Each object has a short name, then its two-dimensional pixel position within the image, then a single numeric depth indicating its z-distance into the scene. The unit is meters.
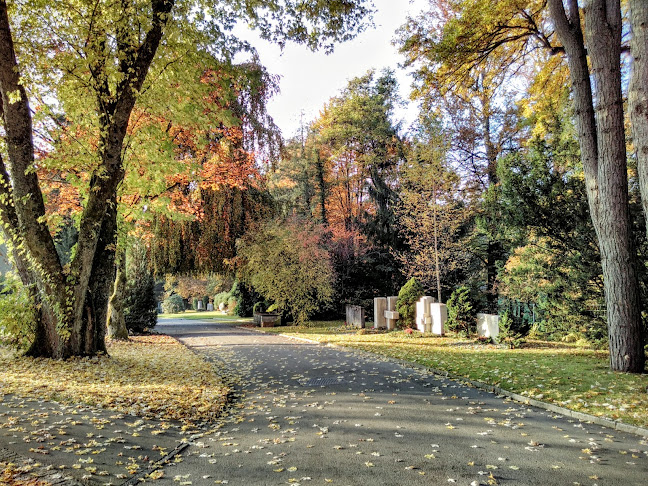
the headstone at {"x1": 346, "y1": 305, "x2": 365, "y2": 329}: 20.80
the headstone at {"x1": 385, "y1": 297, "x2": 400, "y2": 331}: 18.91
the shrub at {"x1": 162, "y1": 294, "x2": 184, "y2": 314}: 46.12
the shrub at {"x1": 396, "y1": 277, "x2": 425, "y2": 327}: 18.88
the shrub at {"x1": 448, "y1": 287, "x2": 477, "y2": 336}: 16.28
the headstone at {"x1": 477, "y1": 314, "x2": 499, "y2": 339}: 14.04
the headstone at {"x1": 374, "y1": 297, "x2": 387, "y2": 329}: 19.87
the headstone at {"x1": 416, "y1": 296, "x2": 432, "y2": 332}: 17.56
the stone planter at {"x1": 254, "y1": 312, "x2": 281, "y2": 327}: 23.08
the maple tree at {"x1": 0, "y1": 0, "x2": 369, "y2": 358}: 9.42
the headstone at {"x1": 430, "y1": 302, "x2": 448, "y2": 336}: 16.59
